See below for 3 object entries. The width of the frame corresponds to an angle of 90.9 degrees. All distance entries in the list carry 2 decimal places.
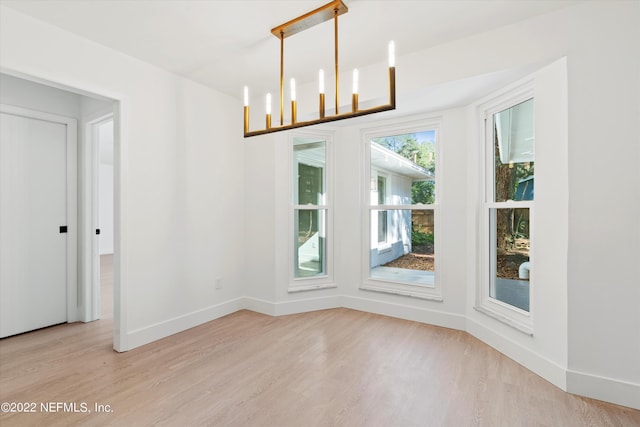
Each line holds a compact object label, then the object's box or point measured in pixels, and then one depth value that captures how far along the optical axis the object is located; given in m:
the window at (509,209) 2.55
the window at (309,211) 3.79
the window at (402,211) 3.44
